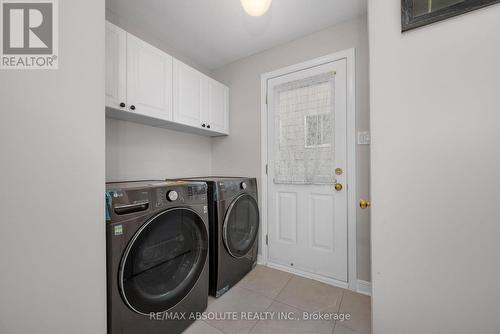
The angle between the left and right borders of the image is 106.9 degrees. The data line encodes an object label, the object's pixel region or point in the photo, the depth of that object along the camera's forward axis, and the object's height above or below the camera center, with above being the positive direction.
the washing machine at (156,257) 0.95 -0.55
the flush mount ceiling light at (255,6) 1.12 +1.00
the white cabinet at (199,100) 1.79 +0.73
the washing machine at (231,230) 1.61 -0.61
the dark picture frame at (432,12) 0.69 +0.61
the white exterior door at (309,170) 1.80 -0.04
